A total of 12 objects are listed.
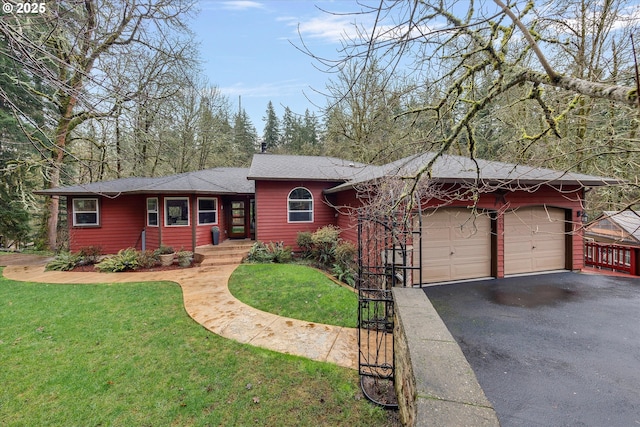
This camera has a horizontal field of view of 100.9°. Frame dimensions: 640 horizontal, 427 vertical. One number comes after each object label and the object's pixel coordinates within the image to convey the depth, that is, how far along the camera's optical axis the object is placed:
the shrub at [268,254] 9.51
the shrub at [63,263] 8.80
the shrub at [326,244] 9.11
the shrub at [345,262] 7.48
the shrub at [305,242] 10.05
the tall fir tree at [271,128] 29.53
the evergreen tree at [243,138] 21.83
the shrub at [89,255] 9.42
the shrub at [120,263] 8.53
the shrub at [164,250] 9.37
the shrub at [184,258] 9.22
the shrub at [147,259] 8.95
